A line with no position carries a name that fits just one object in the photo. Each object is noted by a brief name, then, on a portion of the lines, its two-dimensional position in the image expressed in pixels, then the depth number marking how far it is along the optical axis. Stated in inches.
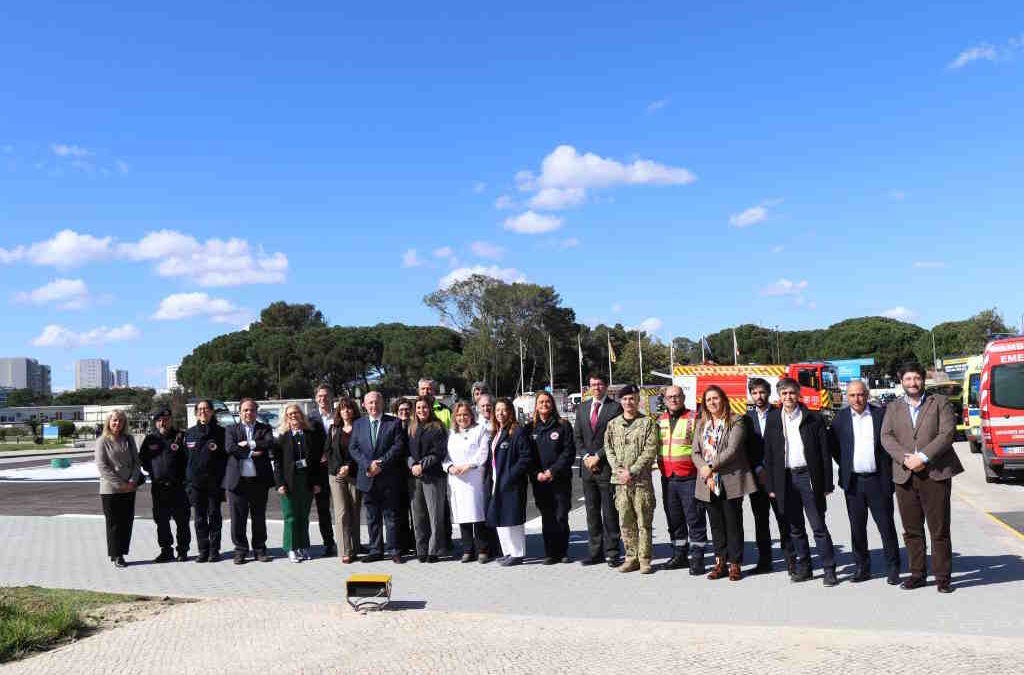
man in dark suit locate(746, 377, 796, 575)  317.4
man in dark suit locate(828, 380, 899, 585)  301.6
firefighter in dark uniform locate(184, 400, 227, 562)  397.7
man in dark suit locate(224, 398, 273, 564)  394.3
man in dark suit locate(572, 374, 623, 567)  357.1
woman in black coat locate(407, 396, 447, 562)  380.5
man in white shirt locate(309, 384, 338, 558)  404.5
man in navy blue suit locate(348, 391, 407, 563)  380.2
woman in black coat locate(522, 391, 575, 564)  365.1
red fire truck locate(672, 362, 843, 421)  1189.1
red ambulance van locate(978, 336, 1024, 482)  579.5
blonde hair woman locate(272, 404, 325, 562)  392.2
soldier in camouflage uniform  338.3
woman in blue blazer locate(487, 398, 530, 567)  366.0
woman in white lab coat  376.5
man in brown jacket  287.6
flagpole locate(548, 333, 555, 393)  3029.0
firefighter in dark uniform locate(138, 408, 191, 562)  403.2
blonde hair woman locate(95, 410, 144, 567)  395.2
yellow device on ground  284.0
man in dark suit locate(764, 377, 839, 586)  310.3
